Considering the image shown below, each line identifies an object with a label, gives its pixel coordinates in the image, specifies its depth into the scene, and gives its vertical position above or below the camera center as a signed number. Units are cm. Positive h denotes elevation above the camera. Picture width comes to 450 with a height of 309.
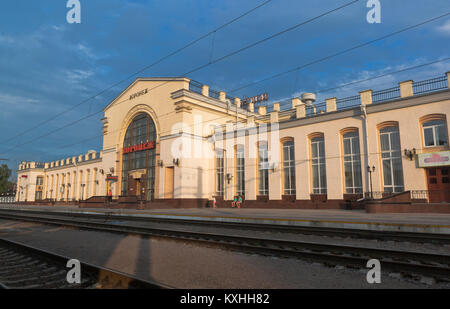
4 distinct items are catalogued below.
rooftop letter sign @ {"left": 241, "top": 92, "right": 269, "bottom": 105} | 4212 +1409
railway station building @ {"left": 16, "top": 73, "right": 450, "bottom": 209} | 2004 +426
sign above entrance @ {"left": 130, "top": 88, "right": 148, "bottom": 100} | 3723 +1345
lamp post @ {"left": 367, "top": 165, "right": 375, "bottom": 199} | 2133 +184
